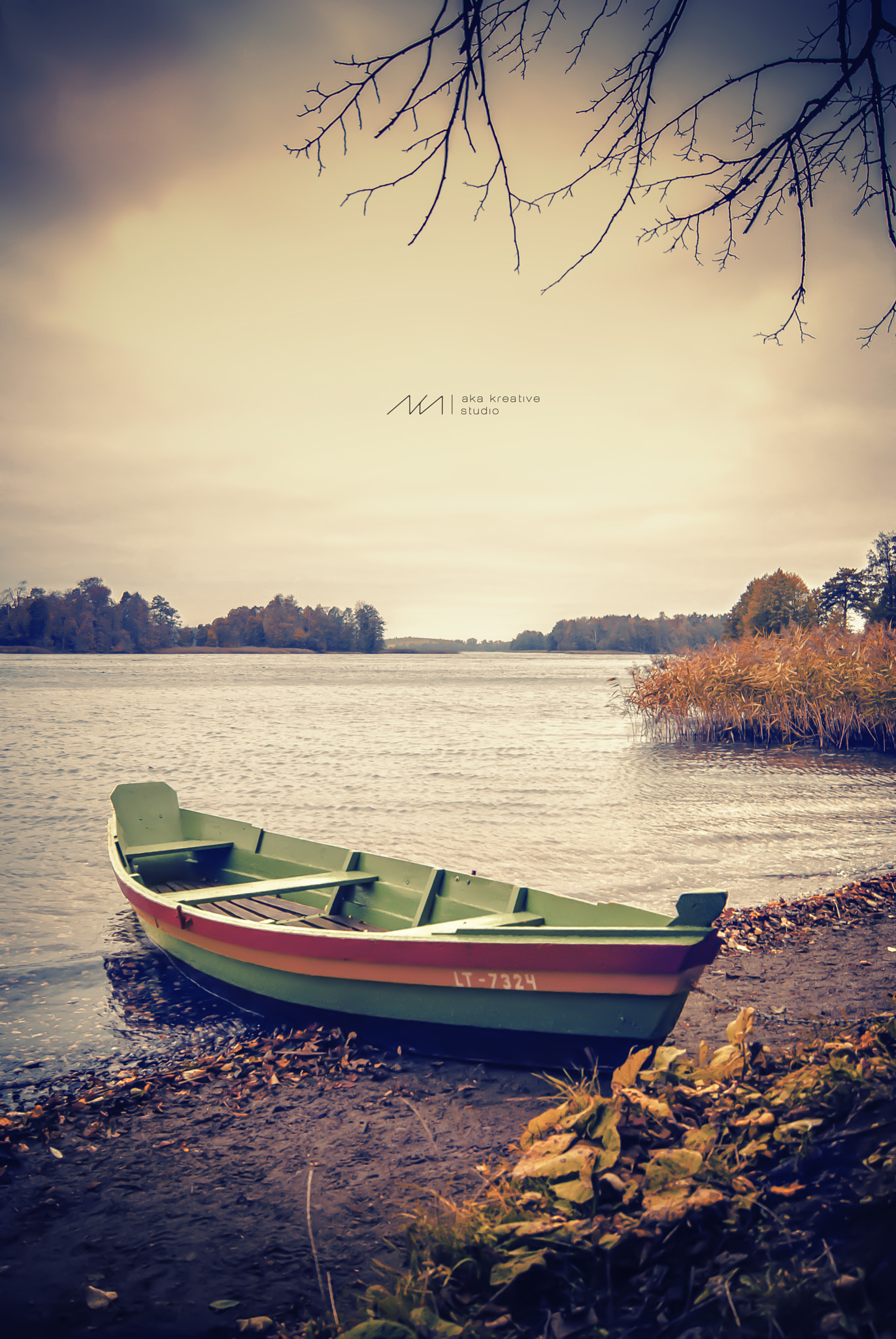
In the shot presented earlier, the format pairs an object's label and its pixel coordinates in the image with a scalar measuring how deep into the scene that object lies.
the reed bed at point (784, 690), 21.52
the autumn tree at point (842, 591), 73.62
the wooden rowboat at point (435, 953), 4.36
